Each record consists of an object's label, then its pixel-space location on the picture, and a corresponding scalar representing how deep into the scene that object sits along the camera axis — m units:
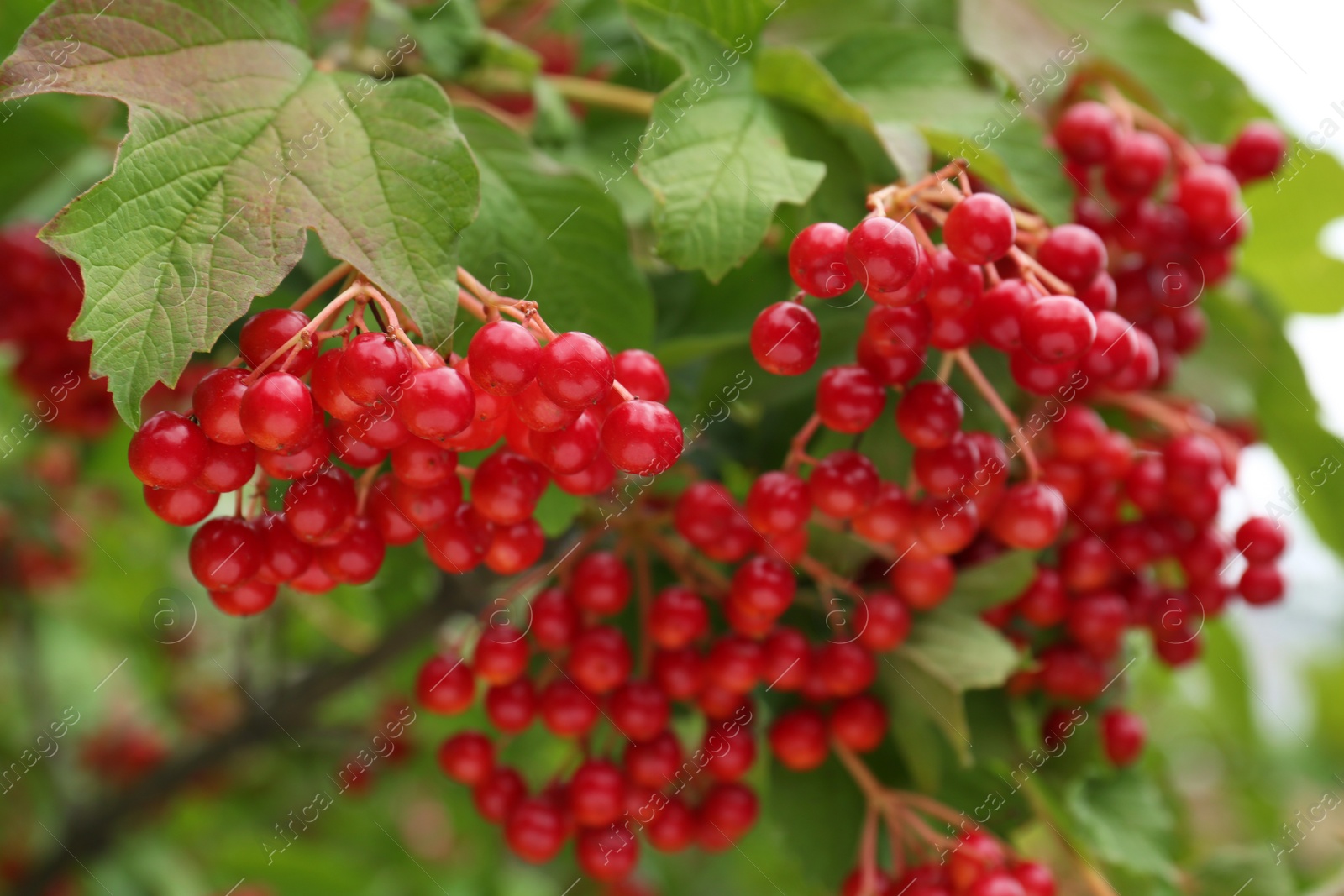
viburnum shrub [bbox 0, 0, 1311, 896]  0.49
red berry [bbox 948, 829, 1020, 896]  0.54
